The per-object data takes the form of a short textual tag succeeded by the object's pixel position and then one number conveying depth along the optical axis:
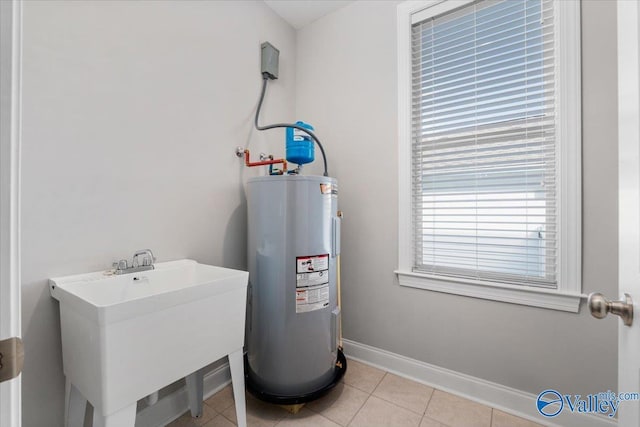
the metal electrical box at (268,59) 1.84
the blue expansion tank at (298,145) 1.57
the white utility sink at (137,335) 0.81
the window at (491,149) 1.31
